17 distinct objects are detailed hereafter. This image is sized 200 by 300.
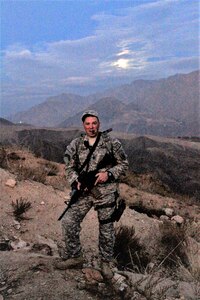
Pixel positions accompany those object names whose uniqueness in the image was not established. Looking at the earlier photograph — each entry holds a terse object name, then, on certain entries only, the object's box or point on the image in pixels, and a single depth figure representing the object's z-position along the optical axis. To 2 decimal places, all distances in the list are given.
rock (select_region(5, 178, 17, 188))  6.52
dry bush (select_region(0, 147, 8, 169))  7.26
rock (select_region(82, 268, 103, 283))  3.24
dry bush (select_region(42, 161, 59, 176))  8.16
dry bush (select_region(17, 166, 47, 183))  6.91
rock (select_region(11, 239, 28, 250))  4.83
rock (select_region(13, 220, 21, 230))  5.51
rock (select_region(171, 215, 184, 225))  7.29
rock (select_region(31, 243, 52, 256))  4.68
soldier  3.44
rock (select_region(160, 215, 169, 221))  7.33
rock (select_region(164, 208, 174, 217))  7.65
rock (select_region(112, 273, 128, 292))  3.20
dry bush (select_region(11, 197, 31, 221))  5.79
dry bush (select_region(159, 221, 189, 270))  4.93
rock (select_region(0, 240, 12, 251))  4.69
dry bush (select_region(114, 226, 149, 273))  4.87
